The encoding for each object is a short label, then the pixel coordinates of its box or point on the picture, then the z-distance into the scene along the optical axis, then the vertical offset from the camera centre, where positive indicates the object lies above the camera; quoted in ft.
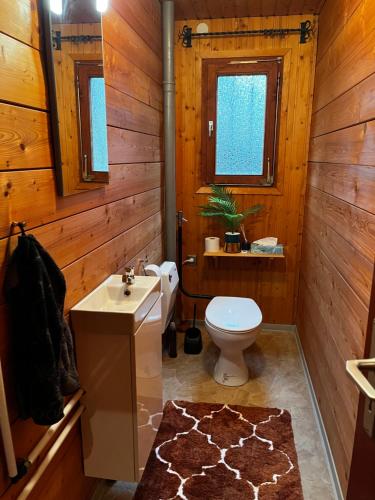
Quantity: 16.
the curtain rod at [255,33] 8.87 +3.10
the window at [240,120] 9.30 +1.10
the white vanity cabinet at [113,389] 4.73 -2.93
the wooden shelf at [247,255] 9.65 -2.30
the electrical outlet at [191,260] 10.57 -2.66
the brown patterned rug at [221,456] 5.66 -4.81
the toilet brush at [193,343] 9.39 -4.41
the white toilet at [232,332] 7.69 -3.38
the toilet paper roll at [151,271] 7.47 -2.11
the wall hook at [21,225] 3.47 -0.57
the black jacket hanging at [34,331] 3.41 -1.53
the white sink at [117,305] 4.65 -1.89
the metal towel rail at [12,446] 3.10 -2.78
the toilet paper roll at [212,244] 9.92 -2.08
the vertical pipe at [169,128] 8.64 +0.85
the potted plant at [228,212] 9.64 -1.24
